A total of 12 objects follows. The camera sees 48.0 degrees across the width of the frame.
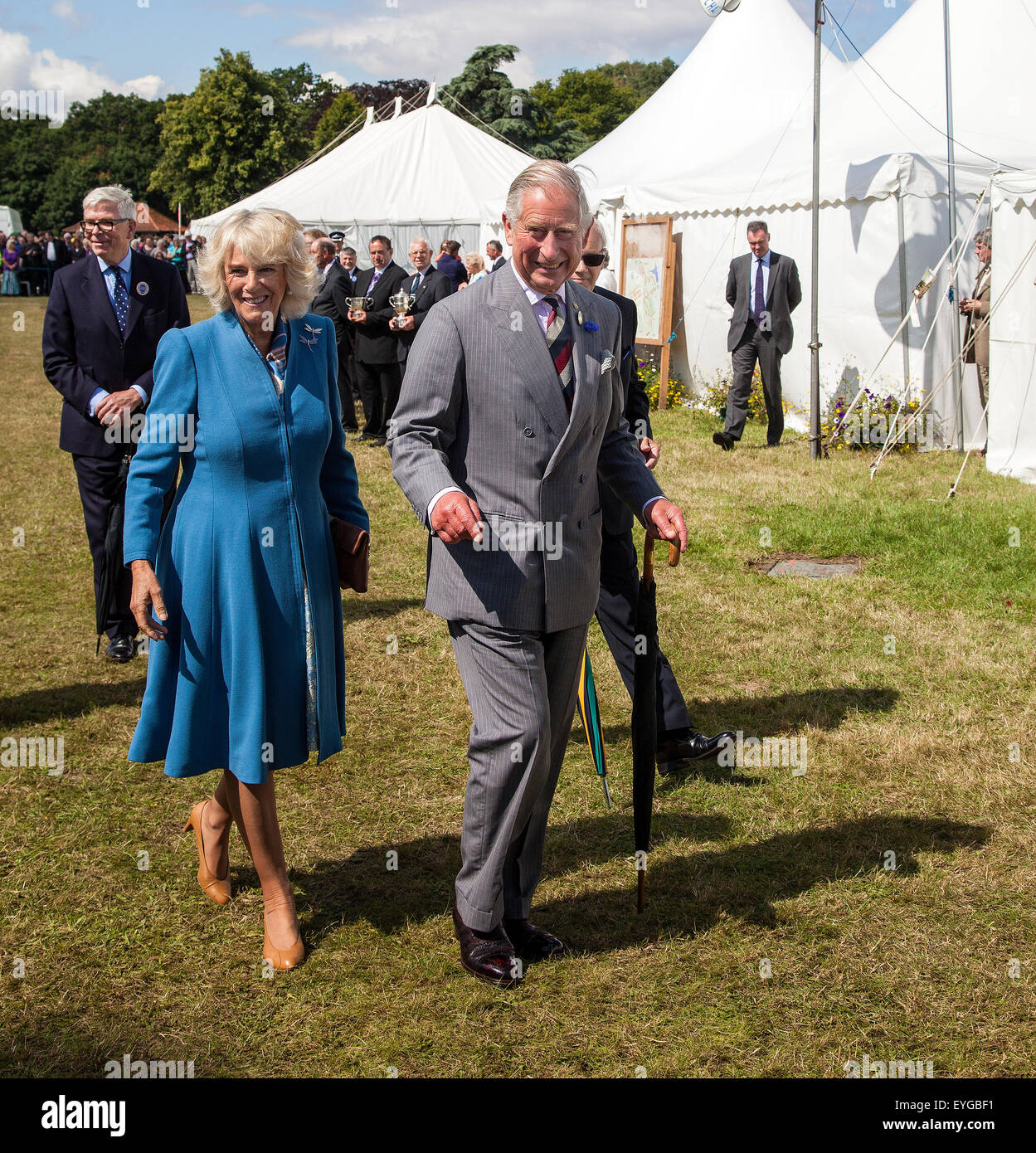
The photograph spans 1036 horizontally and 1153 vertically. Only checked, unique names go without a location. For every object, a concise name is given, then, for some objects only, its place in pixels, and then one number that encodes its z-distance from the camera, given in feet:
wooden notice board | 53.21
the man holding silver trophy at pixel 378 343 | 44.21
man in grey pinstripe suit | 10.31
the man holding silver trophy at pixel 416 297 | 42.78
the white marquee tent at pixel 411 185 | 89.04
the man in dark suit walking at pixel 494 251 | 54.44
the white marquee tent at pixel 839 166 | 41.47
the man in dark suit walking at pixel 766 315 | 42.78
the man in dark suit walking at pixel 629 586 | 15.65
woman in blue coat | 11.03
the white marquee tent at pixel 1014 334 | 34.86
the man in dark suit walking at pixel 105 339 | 19.54
